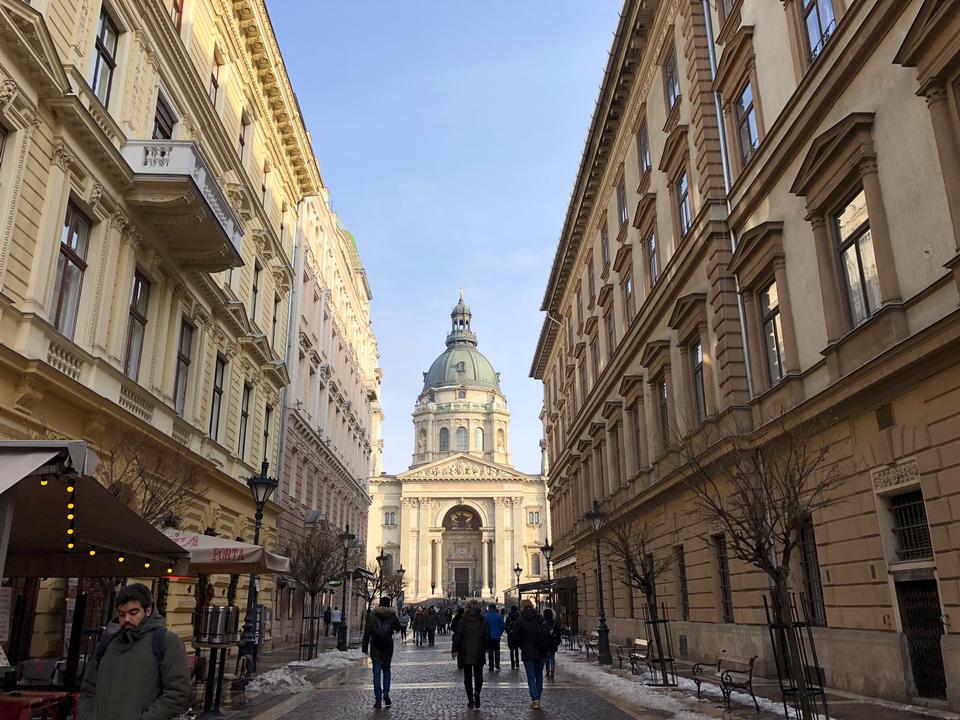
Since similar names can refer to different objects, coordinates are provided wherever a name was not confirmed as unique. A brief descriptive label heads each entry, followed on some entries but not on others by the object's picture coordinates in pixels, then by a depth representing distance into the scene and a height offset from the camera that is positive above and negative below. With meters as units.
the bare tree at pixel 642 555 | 18.11 +1.33
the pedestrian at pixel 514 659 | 22.08 -1.32
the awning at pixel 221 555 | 12.86 +0.87
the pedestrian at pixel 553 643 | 15.90 -0.66
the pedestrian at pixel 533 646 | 13.62 -0.61
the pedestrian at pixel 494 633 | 21.80 -0.62
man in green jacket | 5.18 -0.37
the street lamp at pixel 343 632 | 29.80 -0.77
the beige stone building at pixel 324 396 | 32.09 +10.42
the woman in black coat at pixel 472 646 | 13.74 -0.60
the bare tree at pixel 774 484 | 10.03 +1.95
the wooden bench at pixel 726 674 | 12.15 -1.19
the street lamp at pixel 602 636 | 22.66 -0.77
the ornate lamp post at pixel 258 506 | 16.16 +2.09
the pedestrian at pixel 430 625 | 37.97 -0.69
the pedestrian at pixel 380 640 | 13.52 -0.48
